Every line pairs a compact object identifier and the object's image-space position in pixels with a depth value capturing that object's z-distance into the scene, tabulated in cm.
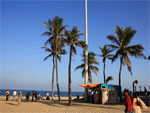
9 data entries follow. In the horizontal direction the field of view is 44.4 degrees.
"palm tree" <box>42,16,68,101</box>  2642
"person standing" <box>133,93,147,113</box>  834
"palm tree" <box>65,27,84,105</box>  2230
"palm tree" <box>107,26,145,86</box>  2469
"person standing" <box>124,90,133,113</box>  902
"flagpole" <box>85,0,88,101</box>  2489
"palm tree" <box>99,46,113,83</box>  3641
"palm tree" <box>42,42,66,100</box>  3182
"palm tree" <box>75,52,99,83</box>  3655
